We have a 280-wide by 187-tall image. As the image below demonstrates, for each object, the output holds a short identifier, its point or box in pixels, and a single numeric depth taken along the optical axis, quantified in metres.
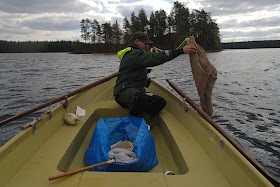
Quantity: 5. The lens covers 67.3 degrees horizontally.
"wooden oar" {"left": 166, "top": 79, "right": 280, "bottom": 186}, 1.72
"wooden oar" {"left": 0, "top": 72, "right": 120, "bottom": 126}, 3.33
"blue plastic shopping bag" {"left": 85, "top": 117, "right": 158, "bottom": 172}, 2.14
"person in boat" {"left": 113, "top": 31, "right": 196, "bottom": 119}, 3.21
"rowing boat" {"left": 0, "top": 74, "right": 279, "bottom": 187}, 1.75
